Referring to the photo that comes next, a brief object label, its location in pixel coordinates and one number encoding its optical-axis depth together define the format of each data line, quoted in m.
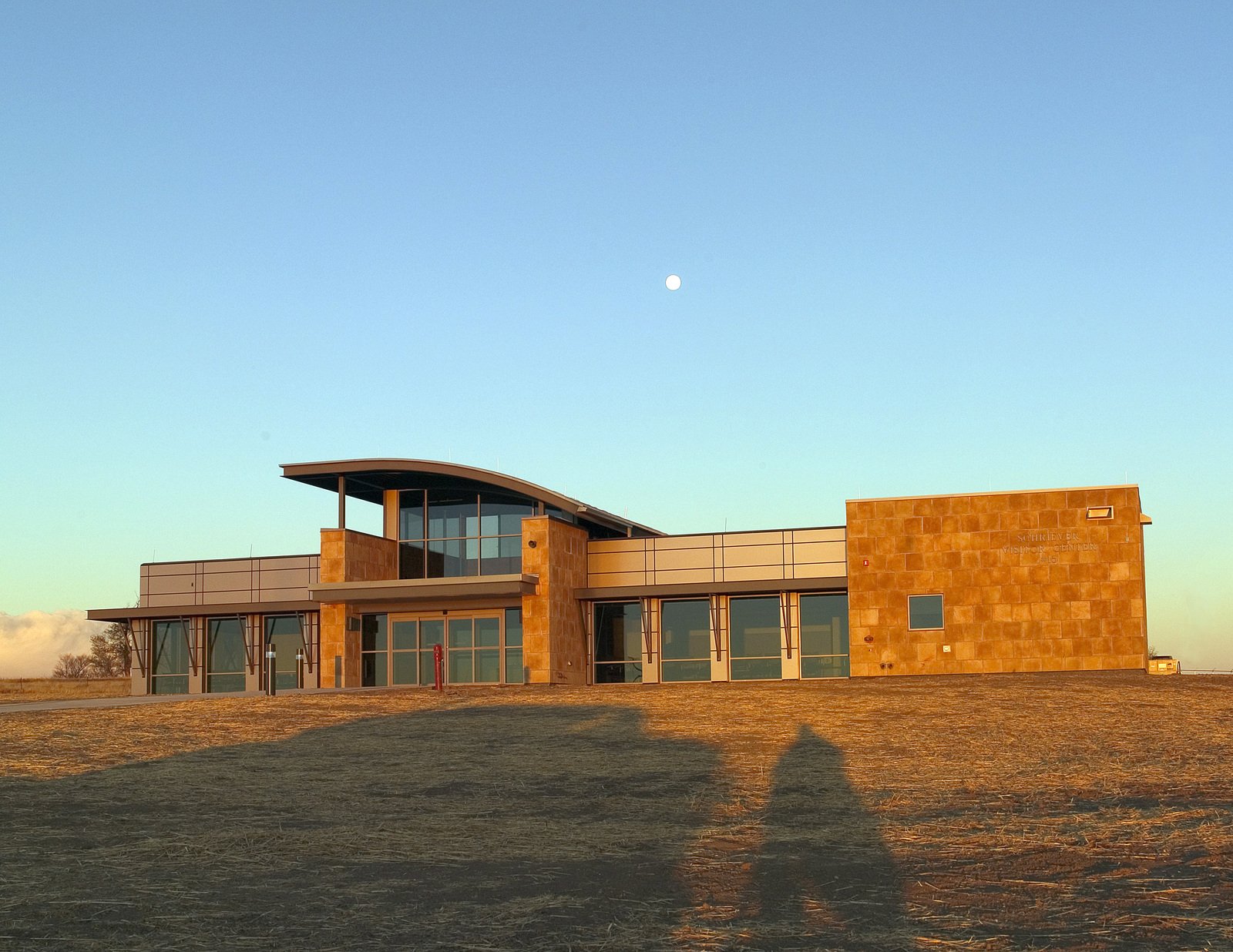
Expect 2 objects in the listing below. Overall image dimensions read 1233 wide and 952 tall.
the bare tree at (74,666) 111.88
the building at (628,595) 39.75
